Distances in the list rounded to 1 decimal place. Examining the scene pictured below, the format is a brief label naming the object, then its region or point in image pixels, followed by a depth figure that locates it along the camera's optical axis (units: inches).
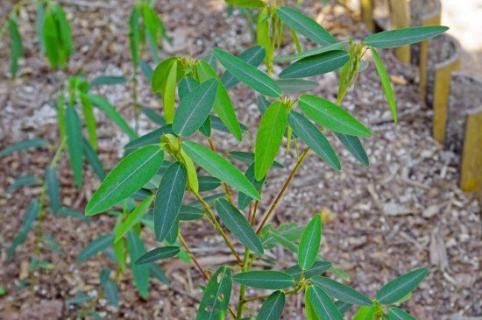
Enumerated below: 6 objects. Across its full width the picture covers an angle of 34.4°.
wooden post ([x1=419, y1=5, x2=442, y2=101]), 107.3
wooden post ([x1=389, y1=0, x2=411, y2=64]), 113.5
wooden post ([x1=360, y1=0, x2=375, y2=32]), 122.8
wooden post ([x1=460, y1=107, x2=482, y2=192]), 97.1
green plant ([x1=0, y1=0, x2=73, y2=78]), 91.2
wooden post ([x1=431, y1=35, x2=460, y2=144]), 103.9
